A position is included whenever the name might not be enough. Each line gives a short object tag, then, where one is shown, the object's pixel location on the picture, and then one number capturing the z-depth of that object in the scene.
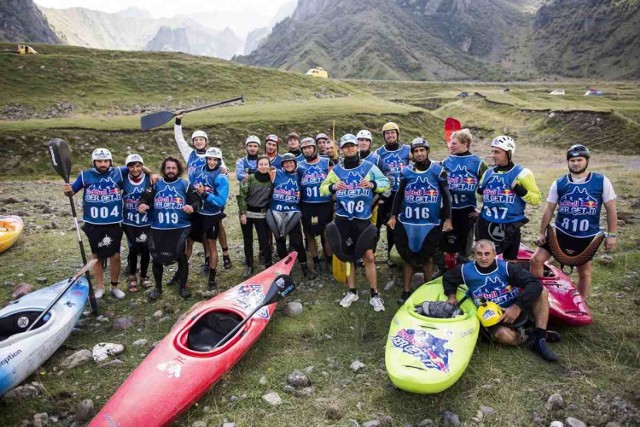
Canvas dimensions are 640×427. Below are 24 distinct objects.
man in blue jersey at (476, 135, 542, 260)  6.37
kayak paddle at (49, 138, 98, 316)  7.36
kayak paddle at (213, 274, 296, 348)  5.79
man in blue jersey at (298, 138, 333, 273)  7.96
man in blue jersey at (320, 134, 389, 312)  7.01
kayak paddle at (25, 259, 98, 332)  5.68
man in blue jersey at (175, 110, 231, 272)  8.32
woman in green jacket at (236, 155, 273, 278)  8.02
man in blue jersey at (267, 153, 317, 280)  7.96
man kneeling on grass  5.54
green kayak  4.56
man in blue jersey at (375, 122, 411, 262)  8.54
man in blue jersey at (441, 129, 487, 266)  7.31
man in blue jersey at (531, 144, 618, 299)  5.98
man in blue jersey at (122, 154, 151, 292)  7.46
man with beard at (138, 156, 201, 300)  7.25
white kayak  4.95
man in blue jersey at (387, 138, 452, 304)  6.92
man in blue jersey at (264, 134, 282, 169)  9.03
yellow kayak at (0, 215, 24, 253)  10.06
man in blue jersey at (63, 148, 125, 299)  7.14
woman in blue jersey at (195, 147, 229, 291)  7.74
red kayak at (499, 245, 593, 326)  6.02
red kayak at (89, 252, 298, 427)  4.39
